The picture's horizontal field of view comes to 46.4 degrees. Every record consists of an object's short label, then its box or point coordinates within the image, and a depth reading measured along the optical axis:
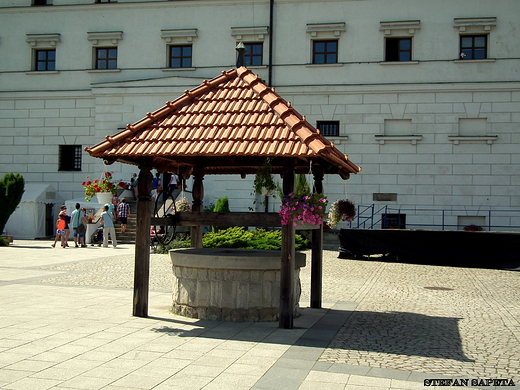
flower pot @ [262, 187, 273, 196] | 9.66
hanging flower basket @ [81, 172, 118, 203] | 27.37
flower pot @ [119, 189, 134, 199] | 29.63
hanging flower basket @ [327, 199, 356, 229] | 11.45
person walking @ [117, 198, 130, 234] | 26.33
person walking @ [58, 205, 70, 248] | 24.52
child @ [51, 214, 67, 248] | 24.53
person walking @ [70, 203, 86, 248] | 25.00
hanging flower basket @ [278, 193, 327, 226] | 8.82
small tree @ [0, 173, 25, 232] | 24.89
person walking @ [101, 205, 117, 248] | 24.71
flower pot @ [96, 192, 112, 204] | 27.92
